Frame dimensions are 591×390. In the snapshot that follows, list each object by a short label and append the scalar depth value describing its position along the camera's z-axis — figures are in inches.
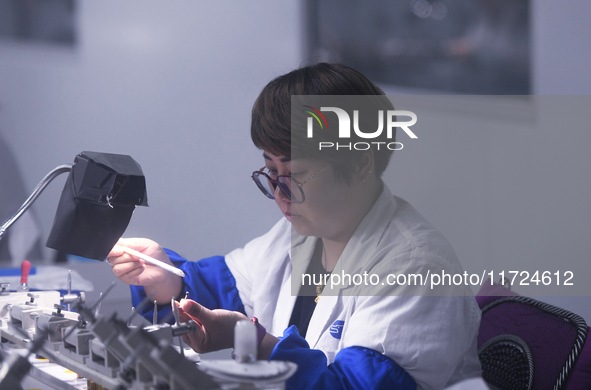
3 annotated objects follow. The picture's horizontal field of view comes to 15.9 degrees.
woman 104.0
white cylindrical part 96.3
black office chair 108.6
